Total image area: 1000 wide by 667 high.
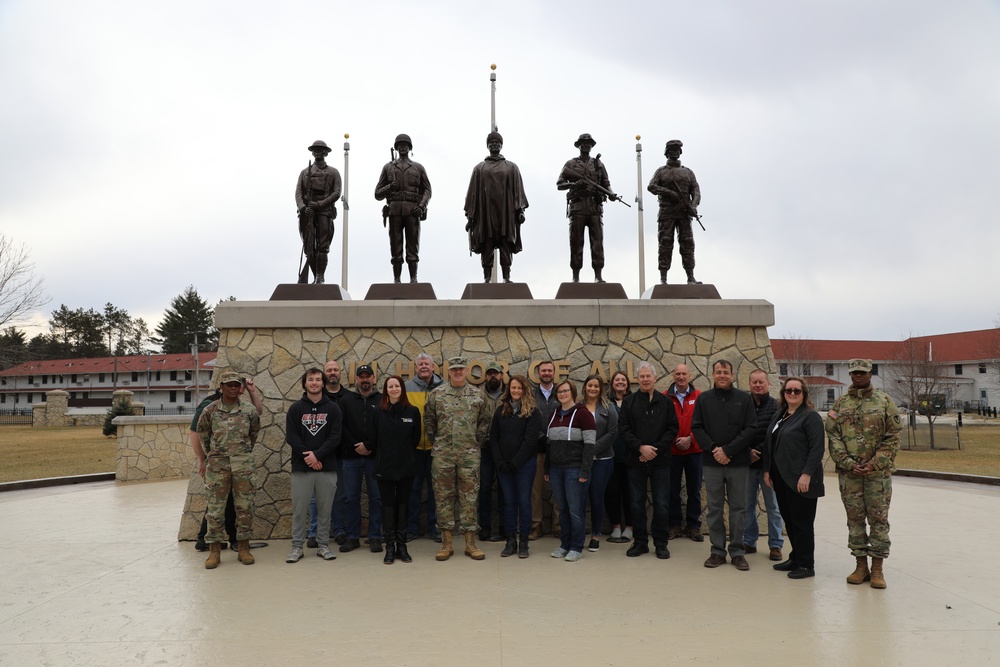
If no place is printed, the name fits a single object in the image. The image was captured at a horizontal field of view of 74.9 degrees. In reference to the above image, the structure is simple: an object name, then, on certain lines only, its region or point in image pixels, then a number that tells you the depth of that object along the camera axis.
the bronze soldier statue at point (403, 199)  8.02
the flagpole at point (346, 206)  10.48
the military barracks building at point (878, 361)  38.40
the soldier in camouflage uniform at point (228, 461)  5.78
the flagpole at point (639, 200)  10.38
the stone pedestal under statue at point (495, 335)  7.13
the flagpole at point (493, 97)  11.60
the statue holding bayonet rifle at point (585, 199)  7.89
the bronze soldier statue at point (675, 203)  7.88
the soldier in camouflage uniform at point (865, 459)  4.83
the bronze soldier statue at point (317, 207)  7.89
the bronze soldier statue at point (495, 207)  8.01
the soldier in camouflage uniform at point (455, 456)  5.79
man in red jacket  6.24
